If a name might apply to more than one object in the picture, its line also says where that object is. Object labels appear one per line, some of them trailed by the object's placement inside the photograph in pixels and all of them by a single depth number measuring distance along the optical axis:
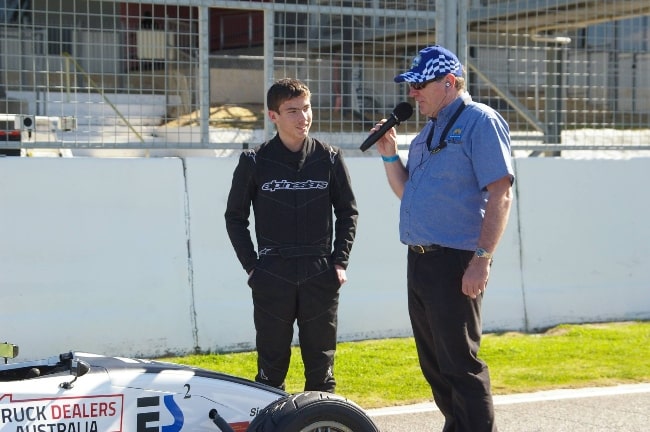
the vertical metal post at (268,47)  14.91
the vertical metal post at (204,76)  14.60
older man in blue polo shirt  9.16
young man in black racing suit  10.20
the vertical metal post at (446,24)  15.95
